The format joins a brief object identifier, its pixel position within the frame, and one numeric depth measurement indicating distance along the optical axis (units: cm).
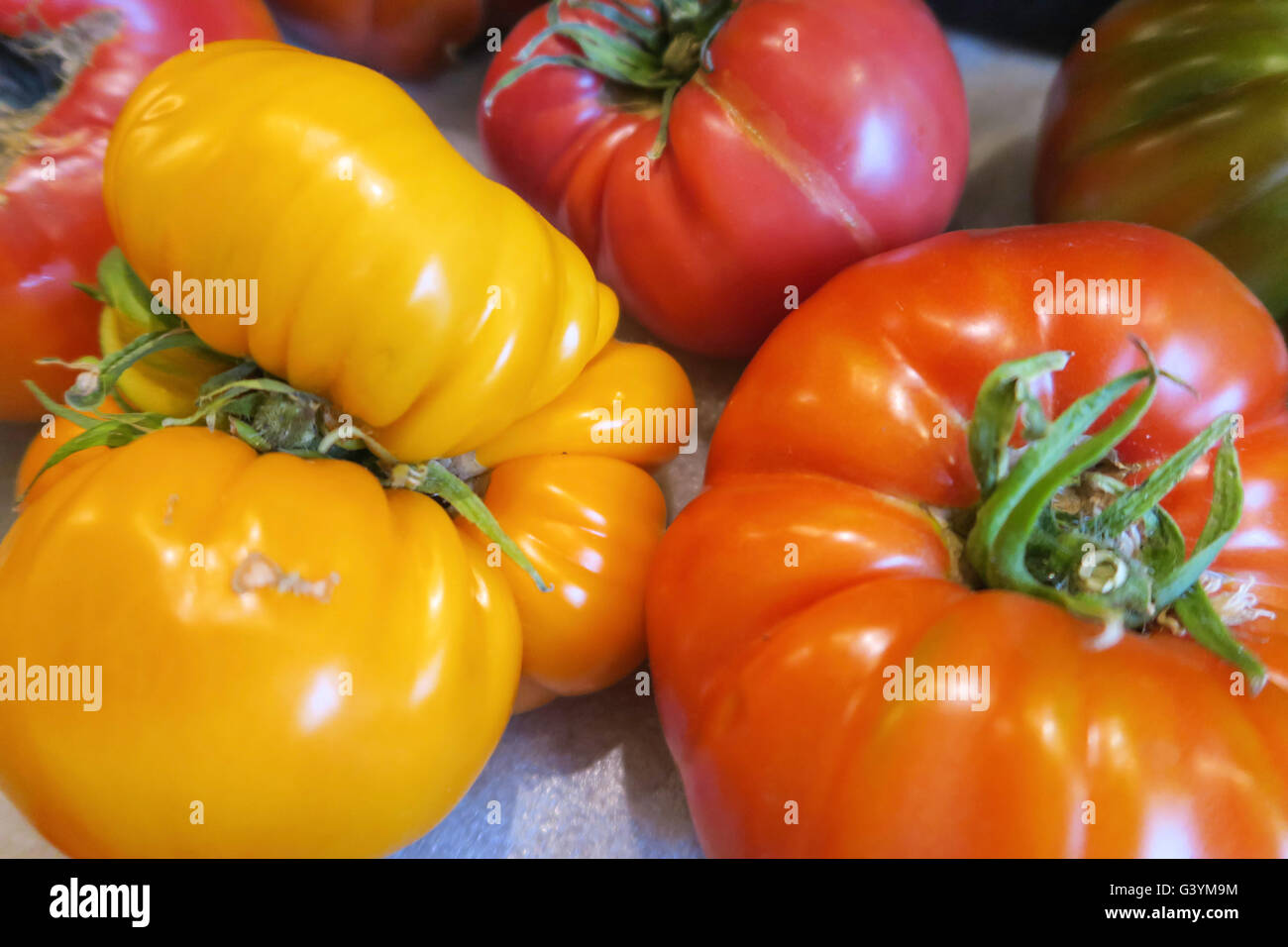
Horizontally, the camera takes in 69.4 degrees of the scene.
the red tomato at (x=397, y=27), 25
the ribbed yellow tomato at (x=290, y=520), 13
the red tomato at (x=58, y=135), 18
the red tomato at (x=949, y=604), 12
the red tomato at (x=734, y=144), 19
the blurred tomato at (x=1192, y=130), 19
